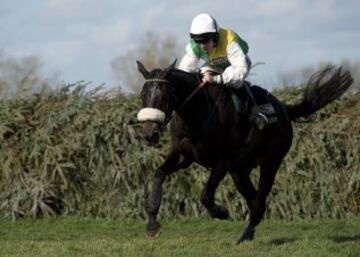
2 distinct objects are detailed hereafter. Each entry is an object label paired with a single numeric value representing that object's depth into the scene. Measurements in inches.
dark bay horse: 632.4
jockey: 692.1
